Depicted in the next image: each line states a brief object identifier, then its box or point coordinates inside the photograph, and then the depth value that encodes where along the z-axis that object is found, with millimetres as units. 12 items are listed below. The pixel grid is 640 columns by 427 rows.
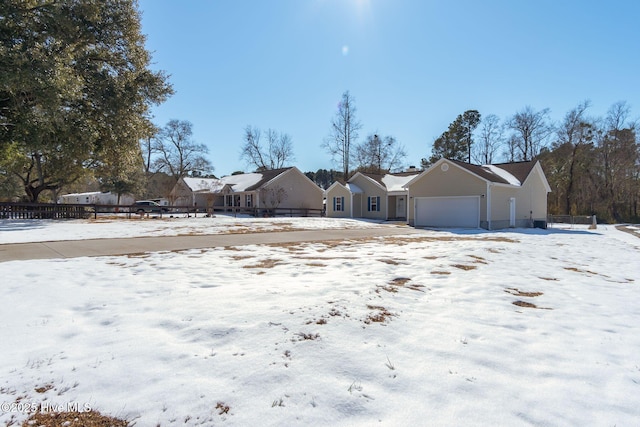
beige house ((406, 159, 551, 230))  20547
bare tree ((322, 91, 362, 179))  43094
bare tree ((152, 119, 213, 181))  50000
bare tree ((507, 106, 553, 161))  39750
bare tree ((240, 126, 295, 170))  51938
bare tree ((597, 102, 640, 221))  34188
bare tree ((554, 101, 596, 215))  35562
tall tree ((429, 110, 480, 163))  43906
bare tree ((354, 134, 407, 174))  48031
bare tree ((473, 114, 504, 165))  43656
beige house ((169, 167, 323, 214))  34844
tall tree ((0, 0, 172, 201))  13625
